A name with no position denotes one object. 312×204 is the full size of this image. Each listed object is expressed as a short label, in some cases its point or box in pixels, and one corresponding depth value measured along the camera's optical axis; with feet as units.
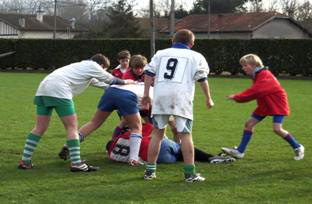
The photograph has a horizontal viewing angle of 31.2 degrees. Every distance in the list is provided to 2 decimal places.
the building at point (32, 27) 269.23
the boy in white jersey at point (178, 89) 22.24
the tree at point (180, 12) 253.44
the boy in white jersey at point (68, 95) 24.16
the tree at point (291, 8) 275.39
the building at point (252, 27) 213.87
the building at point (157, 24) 235.13
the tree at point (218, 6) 249.55
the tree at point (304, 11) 267.18
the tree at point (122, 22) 214.48
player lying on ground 26.61
